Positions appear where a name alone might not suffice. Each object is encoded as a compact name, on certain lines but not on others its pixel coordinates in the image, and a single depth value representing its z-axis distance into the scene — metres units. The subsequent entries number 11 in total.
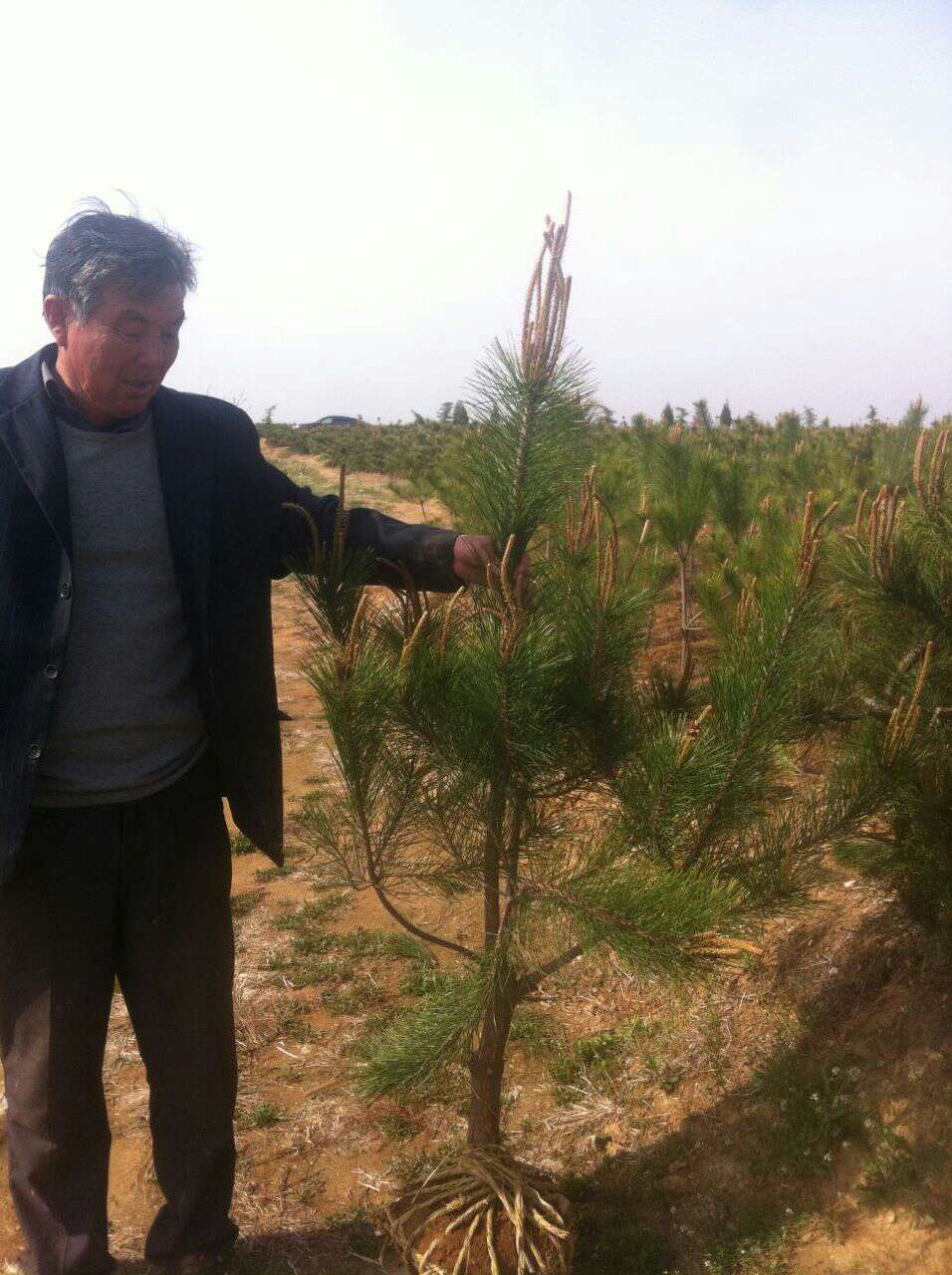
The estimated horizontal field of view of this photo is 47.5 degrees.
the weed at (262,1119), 2.90
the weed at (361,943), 3.75
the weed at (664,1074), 2.80
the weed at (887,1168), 2.19
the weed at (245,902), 4.16
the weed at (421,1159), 2.63
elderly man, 1.89
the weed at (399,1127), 2.82
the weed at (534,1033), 3.12
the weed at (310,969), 3.61
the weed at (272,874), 4.46
